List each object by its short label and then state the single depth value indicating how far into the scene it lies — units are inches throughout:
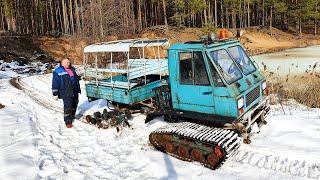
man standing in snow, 318.0
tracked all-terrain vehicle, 228.7
